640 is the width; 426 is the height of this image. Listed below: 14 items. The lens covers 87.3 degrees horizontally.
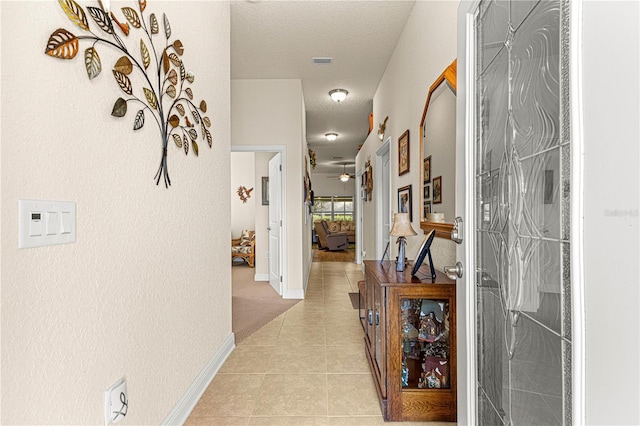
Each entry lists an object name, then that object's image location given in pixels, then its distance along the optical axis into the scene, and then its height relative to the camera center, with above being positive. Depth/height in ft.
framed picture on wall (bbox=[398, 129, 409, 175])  9.57 +1.75
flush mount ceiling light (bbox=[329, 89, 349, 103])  15.24 +5.37
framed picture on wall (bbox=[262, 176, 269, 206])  17.63 +1.04
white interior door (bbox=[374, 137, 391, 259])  15.21 +0.53
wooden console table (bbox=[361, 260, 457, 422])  5.58 -2.38
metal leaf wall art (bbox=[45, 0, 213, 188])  3.31 +1.86
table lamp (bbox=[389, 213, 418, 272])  7.42 -0.32
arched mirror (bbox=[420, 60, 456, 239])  6.28 +1.18
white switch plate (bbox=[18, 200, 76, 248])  2.70 -0.09
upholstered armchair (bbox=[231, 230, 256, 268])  21.59 -2.36
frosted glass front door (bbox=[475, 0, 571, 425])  2.32 -0.03
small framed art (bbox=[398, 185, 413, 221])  9.32 +0.33
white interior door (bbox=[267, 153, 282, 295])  14.29 -0.47
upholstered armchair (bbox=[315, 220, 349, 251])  31.96 -2.54
